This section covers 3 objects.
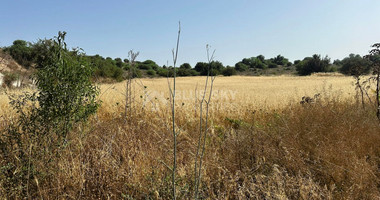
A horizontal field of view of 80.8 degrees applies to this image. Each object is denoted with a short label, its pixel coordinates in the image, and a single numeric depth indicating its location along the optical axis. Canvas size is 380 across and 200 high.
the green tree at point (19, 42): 27.98
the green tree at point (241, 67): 61.11
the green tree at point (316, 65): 49.19
